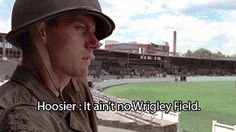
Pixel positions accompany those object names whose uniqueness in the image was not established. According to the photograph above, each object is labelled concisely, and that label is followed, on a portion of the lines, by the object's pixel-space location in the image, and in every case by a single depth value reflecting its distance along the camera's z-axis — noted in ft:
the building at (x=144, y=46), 262.51
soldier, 2.38
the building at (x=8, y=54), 102.45
